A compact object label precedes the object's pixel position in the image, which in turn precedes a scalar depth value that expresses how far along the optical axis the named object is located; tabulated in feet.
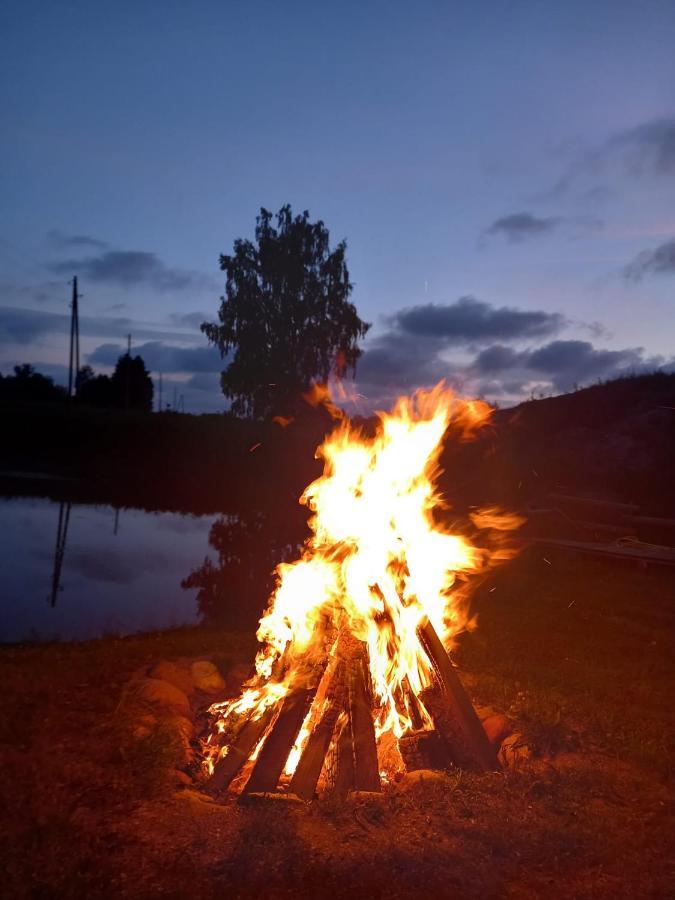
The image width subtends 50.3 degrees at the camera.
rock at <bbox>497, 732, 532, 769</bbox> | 15.42
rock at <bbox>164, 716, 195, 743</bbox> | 16.06
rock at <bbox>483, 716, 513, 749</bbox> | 16.78
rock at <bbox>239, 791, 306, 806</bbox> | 13.46
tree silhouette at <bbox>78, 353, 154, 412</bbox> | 196.34
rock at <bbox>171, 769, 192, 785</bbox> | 14.32
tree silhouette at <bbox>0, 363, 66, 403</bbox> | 197.06
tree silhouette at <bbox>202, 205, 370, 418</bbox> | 105.81
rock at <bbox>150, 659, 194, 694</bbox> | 19.27
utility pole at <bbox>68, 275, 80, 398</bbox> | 132.41
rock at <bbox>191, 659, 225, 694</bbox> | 19.47
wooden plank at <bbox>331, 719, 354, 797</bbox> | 14.03
